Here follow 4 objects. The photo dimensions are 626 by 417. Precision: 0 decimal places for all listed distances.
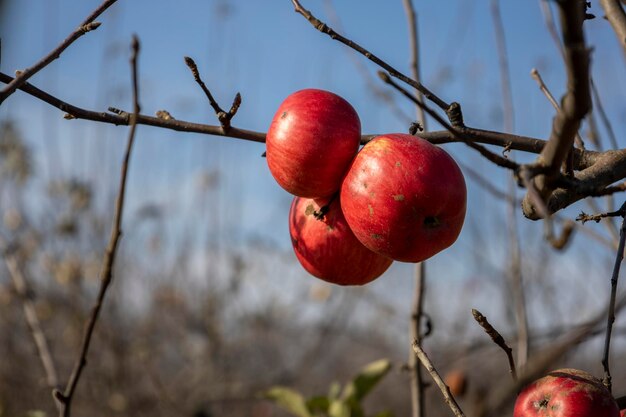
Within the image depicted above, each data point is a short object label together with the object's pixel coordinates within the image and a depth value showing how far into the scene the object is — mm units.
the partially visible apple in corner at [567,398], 767
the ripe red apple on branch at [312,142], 849
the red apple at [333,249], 890
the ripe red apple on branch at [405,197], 824
